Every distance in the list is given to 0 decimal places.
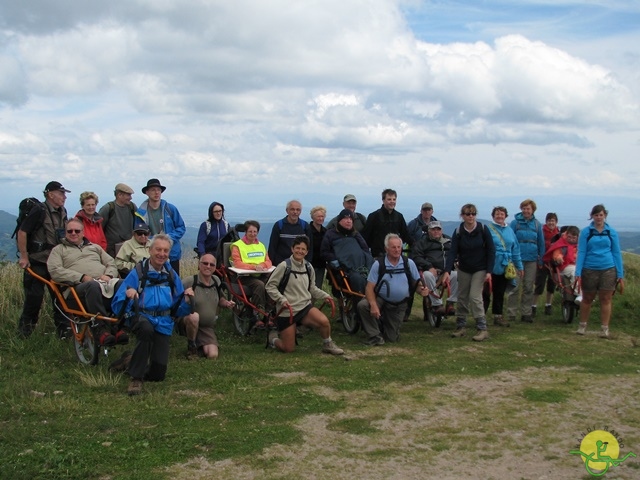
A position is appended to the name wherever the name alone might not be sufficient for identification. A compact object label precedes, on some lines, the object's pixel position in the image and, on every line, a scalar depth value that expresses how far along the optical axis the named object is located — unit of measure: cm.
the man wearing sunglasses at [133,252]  820
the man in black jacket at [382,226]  1055
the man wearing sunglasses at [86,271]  745
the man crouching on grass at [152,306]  672
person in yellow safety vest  949
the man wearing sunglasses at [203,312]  816
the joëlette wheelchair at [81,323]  735
